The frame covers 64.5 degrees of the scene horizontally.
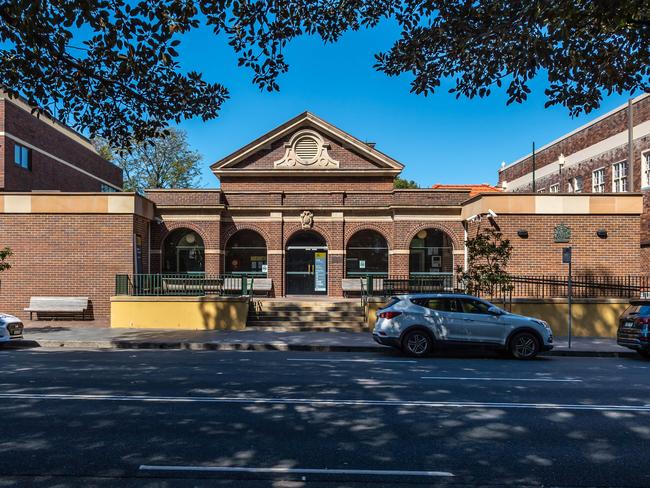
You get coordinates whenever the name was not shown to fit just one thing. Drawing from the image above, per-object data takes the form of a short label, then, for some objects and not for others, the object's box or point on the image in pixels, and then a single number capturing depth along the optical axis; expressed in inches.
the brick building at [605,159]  1032.8
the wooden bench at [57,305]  722.8
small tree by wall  639.8
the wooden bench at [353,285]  847.1
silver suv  500.4
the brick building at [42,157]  967.8
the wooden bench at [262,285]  881.5
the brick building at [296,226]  748.0
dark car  499.8
